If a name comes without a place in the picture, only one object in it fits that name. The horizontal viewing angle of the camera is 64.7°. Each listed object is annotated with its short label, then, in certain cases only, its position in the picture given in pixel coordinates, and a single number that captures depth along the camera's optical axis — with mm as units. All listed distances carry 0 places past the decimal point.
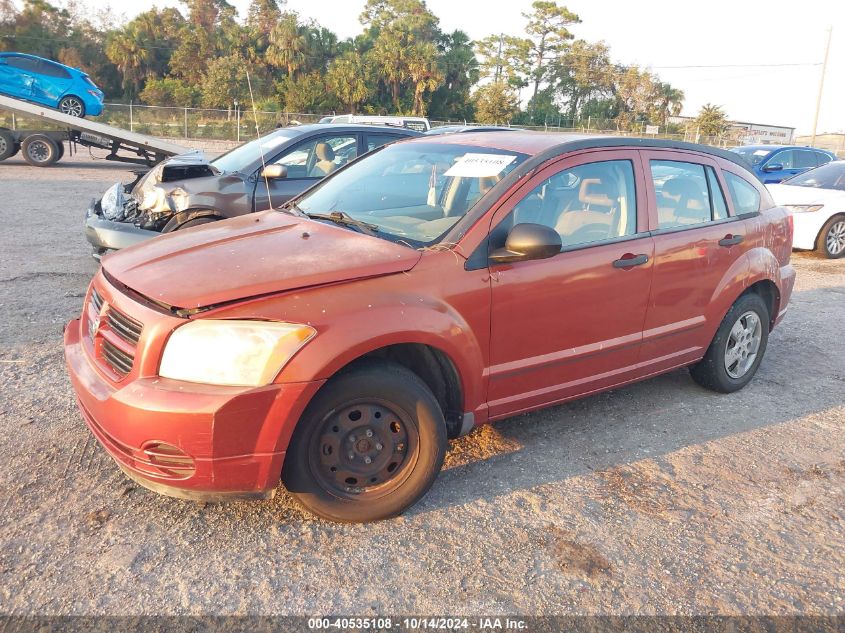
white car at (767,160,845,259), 9977
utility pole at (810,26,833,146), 37594
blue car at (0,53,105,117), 19297
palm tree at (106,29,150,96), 48719
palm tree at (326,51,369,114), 47344
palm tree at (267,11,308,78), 47781
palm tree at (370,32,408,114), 48625
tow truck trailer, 15000
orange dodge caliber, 2553
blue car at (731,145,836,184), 14273
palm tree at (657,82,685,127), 59594
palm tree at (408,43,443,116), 48812
